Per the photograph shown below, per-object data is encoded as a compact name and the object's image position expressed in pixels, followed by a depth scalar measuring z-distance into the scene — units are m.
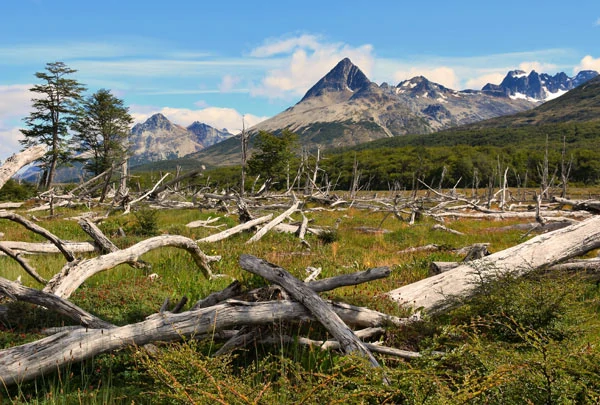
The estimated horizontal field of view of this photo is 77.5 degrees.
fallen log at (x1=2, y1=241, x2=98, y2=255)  7.03
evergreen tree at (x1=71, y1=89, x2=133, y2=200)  47.59
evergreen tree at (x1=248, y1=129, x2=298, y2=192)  44.22
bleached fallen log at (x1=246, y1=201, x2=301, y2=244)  11.89
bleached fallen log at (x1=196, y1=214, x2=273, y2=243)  11.18
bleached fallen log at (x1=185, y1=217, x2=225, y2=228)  13.97
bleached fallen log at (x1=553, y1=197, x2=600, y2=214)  9.66
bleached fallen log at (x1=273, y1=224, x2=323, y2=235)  13.75
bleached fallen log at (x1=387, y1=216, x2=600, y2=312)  5.59
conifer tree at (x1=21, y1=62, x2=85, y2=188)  45.25
